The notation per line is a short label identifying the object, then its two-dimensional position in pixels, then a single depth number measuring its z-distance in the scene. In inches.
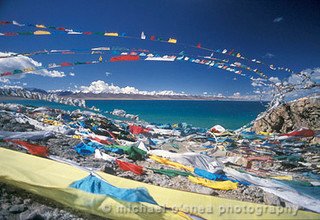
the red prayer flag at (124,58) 294.7
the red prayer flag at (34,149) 181.7
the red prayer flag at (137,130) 458.9
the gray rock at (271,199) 138.9
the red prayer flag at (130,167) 178.0
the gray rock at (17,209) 112.9
